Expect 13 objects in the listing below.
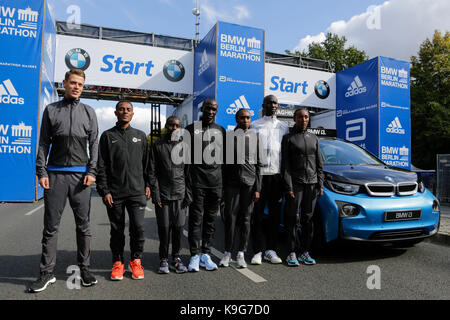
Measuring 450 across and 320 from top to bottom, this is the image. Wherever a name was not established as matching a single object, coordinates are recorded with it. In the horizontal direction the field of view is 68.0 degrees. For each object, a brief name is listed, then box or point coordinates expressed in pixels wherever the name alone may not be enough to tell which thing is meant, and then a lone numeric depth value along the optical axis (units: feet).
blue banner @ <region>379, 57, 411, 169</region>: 43.87
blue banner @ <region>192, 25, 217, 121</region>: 40.62
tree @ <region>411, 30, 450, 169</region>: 80.13
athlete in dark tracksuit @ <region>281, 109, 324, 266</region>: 12.79
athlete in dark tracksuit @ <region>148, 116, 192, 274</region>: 11.98
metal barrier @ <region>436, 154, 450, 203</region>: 35.14
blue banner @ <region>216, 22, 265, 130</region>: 39.78
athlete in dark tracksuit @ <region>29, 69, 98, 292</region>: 10.43
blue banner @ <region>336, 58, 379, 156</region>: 45.09
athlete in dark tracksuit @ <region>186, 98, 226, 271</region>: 12.34
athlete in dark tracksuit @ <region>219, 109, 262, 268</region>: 12.66
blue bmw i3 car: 12.18
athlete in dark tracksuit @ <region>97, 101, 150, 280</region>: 11.25
